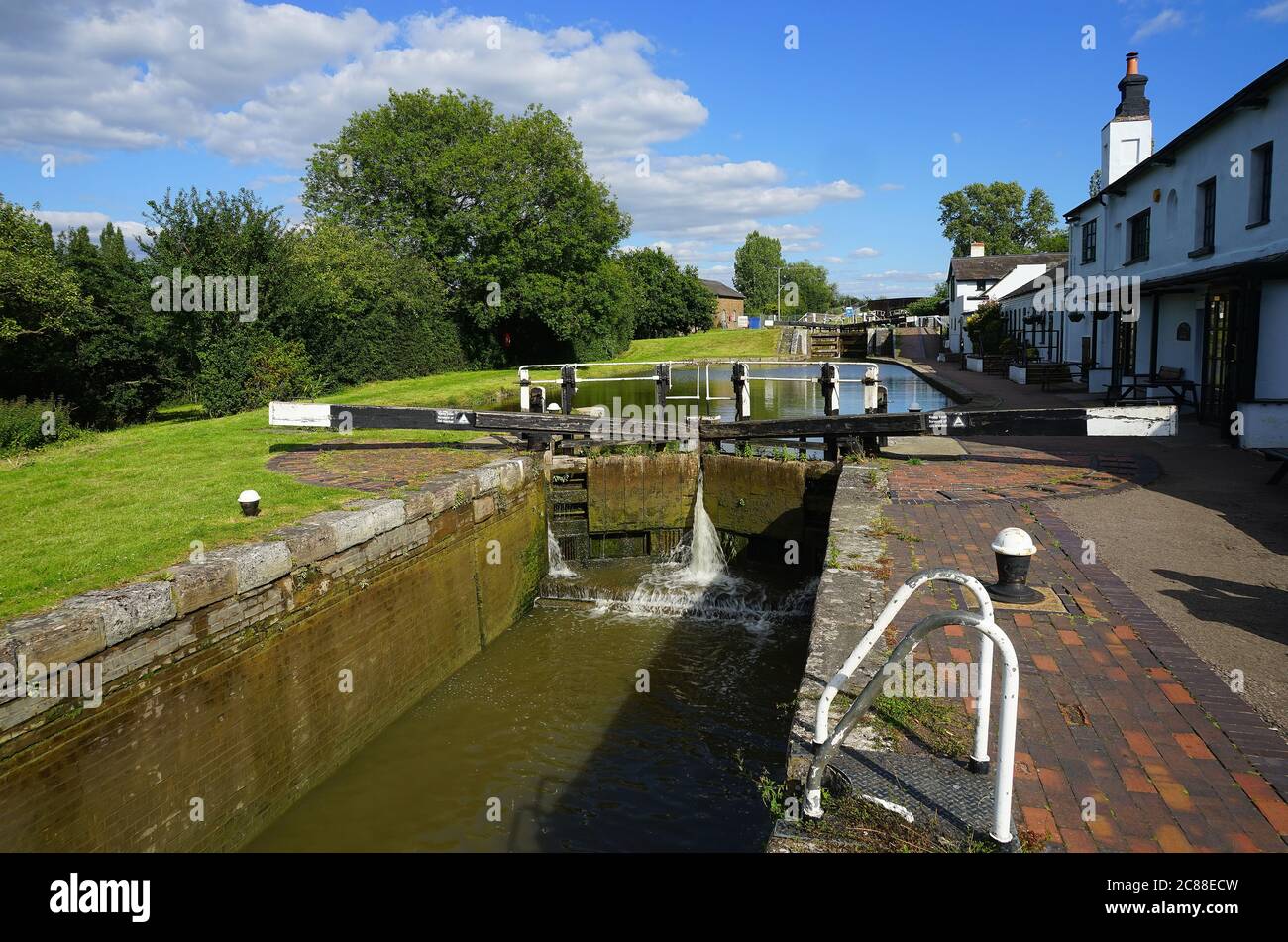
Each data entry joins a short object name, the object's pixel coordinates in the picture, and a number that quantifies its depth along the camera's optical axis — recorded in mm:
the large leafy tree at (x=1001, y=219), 82938
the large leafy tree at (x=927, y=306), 69250
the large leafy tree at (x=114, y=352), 19828
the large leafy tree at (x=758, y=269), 115812
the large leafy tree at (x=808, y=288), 123625
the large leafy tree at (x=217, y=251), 16781
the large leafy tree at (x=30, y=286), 17094
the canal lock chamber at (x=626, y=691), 5906
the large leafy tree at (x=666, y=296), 66750
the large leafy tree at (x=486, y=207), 35531
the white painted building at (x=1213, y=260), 12023
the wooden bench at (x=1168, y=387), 14773
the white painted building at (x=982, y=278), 45750
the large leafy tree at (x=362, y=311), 21375
